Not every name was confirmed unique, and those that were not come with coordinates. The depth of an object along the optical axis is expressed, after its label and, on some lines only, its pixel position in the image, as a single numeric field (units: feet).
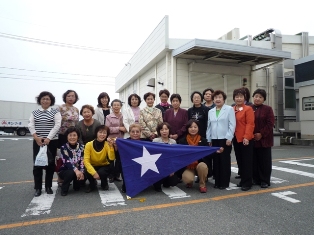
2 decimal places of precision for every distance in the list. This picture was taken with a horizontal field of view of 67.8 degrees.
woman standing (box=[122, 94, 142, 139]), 15.81
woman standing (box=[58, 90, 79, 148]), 14.85
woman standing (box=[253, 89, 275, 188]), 14.66
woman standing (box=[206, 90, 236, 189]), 14.12
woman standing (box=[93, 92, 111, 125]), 16.63
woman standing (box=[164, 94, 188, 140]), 15.84
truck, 76.07
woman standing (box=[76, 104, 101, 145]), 14.89
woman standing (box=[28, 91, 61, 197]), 13.41
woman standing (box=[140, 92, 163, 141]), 15.52
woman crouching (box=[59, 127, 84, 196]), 13.30
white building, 35.32
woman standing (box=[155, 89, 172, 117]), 17.35
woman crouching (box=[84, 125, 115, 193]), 13.76
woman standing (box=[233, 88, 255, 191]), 14.01
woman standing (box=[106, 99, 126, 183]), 15.67
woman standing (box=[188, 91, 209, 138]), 15.77
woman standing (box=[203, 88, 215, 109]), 16.66
